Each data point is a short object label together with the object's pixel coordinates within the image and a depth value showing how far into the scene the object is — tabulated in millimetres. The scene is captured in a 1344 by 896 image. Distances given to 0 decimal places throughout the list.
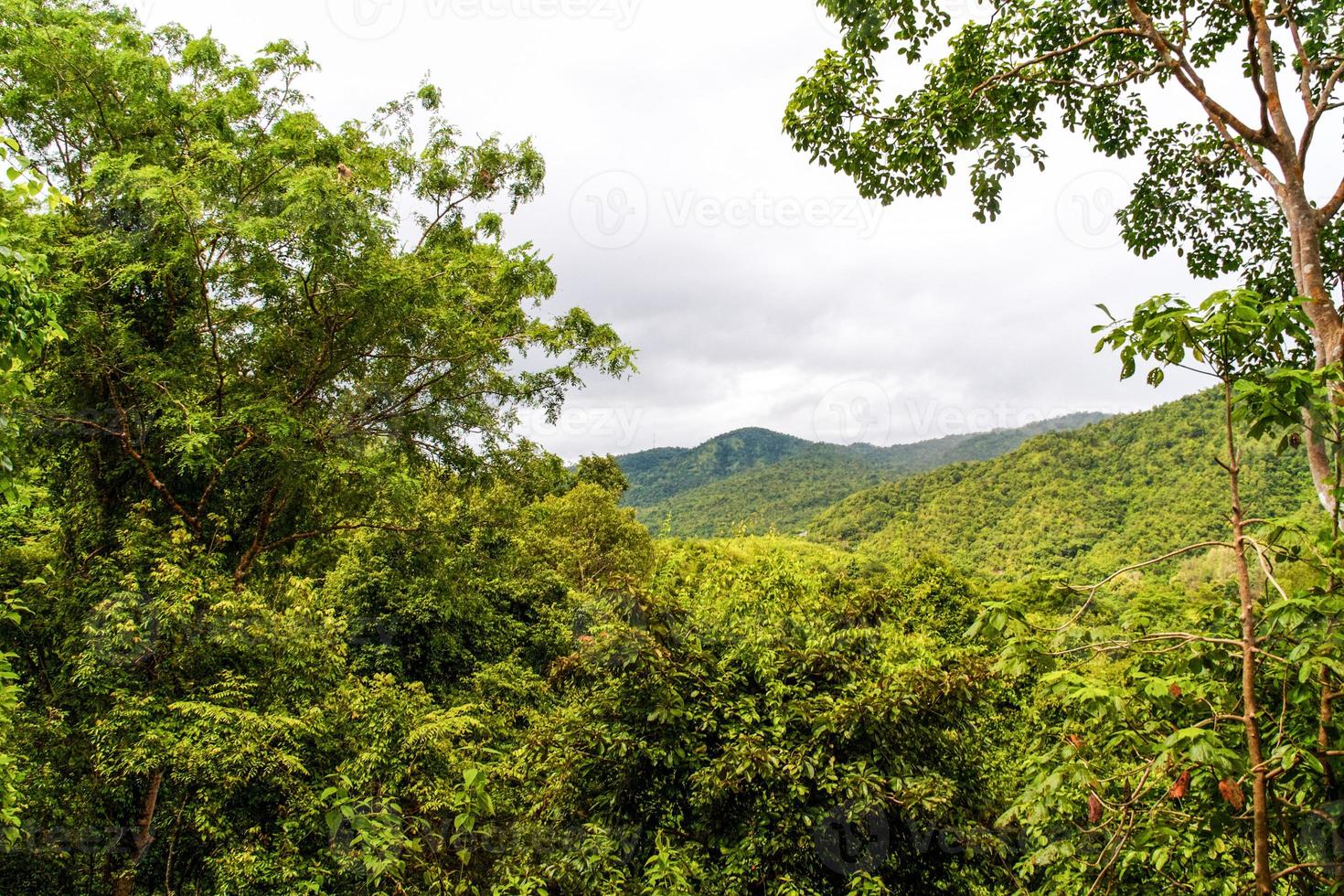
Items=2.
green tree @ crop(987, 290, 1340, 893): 2092
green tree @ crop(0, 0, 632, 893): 6895
